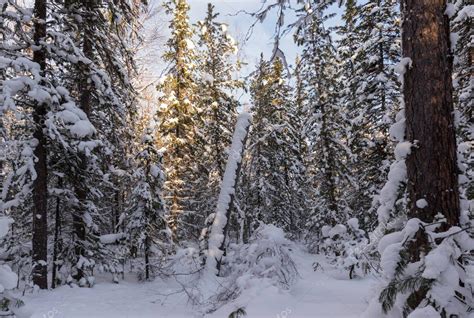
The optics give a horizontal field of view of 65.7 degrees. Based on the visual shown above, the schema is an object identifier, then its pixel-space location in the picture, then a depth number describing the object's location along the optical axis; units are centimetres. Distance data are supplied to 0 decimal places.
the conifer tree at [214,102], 2109
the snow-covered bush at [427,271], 322
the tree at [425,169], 349
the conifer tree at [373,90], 1561
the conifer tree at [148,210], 1457
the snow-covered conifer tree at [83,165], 1070
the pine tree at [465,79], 926
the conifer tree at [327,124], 1820
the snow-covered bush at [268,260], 803
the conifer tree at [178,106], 1997
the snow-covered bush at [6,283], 337
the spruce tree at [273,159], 2295
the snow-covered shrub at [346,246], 1080
